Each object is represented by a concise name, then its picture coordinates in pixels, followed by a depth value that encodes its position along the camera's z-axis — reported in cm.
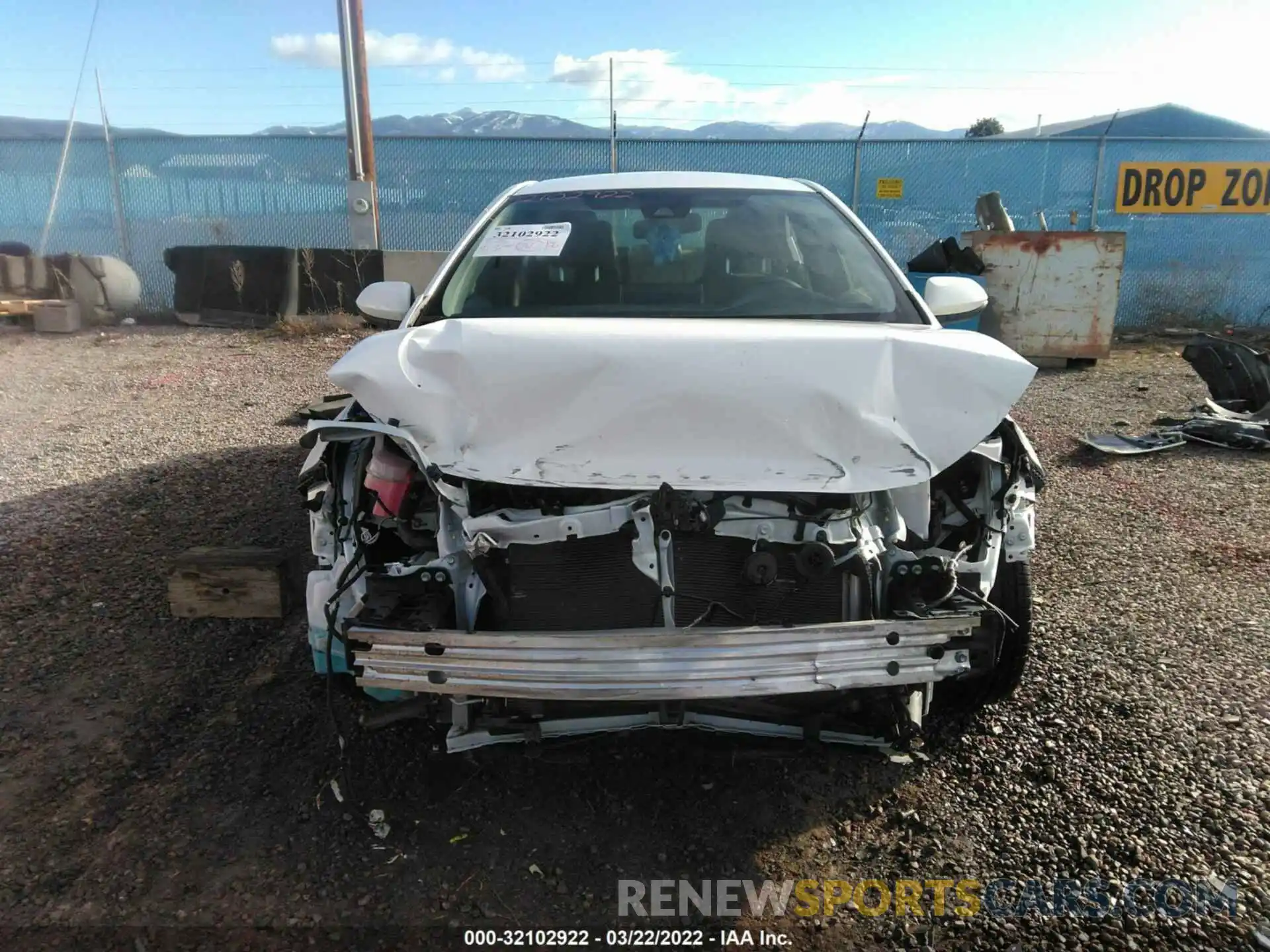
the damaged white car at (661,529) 208
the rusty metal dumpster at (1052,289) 878
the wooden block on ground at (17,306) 1009
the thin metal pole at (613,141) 1172
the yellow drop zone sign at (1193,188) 1133
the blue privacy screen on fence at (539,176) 1157
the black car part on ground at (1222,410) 611
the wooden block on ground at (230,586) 359
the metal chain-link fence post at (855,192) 1171
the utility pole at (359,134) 1109
